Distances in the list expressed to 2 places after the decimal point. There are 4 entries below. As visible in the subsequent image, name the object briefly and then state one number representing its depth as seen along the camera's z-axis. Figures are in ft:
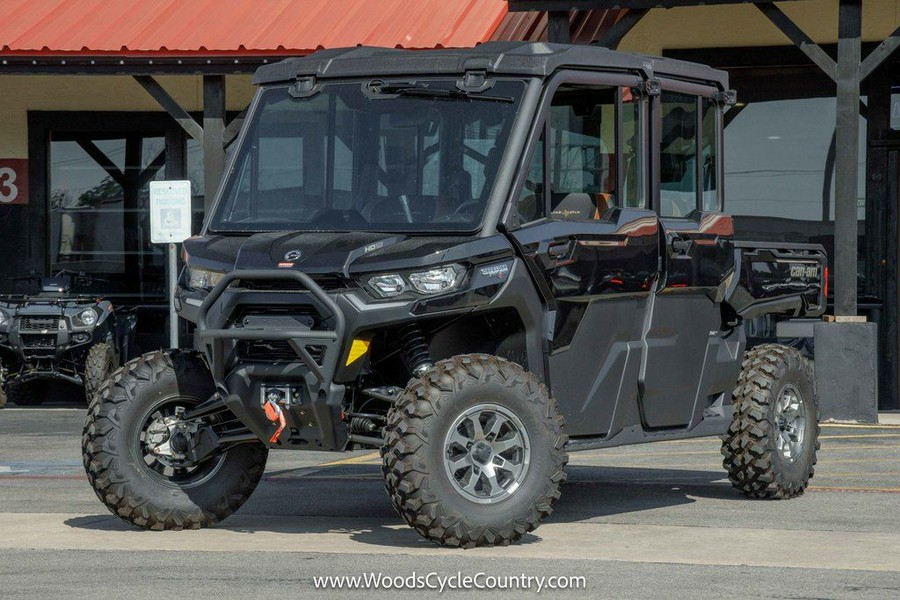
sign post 58.18
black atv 64.80
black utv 26.43
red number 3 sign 75.36
